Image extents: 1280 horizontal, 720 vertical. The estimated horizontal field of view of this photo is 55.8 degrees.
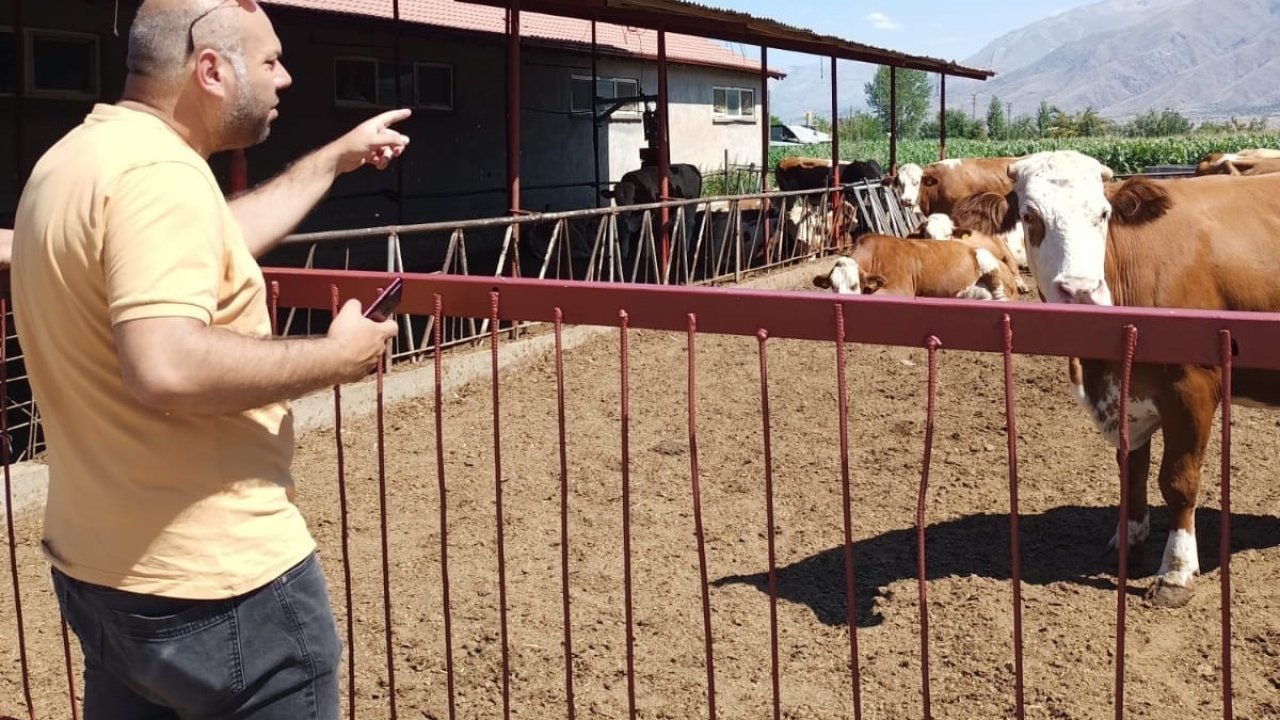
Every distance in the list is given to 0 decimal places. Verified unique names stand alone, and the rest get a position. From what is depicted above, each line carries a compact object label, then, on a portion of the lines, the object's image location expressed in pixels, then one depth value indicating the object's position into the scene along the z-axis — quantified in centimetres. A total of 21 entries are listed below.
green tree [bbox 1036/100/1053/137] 10244
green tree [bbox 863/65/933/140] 14275
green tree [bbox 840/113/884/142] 10569
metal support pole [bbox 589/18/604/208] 1751
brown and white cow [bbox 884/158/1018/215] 1705
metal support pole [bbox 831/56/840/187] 1677
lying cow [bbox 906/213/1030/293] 1195
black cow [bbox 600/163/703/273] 1692
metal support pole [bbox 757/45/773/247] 1453
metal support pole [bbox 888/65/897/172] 1983
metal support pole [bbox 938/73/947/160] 2197
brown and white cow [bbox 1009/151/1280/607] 470
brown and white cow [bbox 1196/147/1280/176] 1330
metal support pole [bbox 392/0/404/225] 1270
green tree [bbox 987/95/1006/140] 11119
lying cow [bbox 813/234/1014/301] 1086
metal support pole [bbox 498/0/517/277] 1028
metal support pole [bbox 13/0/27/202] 960
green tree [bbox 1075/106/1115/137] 9044
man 156
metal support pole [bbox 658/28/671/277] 1225
